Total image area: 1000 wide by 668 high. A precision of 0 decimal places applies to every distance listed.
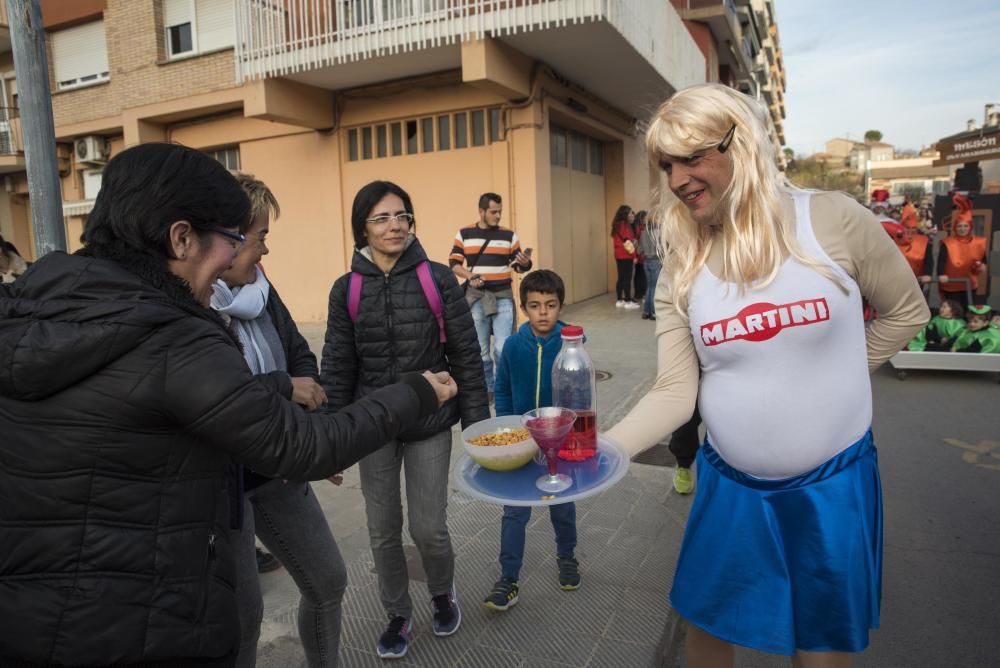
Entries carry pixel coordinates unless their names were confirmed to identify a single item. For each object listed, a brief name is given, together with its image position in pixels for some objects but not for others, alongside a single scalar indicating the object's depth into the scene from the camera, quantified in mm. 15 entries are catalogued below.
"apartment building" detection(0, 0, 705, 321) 9742
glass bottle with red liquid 2537
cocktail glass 1881
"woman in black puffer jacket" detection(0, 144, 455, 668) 1327
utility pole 3037
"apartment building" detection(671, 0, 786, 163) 18141
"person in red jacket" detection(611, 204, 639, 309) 12672
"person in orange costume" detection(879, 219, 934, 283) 8805
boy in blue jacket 3279
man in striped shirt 6895
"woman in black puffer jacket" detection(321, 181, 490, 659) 2939
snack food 2113
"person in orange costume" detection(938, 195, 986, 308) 8367
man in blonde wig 1806
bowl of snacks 1998
